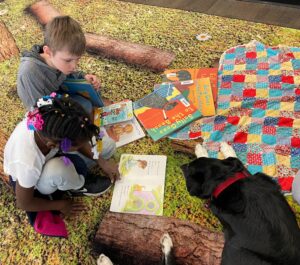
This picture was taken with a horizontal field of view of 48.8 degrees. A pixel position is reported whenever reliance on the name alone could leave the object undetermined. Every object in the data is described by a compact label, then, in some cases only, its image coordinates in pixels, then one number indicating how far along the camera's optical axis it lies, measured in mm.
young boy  1663
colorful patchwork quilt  1897
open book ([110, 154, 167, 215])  1825
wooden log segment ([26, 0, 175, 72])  2588
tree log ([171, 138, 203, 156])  2023
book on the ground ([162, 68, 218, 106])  2391
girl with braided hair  1310
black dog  1265
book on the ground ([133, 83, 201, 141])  2125
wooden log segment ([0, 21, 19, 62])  2840
